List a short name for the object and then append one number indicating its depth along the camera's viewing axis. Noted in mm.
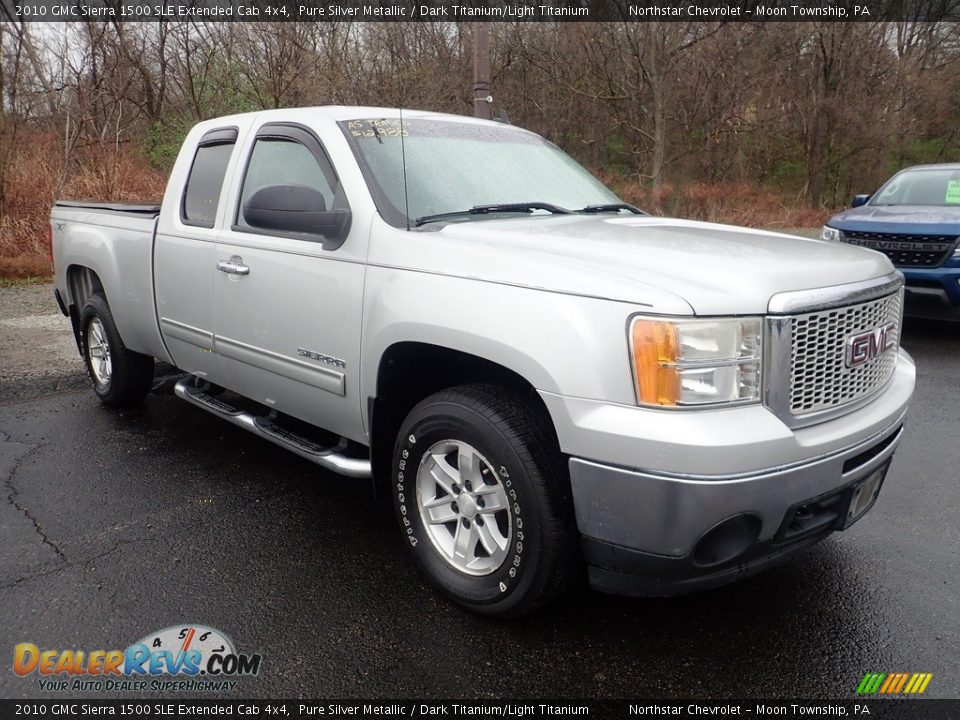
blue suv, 7336
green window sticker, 8297
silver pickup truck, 2311
